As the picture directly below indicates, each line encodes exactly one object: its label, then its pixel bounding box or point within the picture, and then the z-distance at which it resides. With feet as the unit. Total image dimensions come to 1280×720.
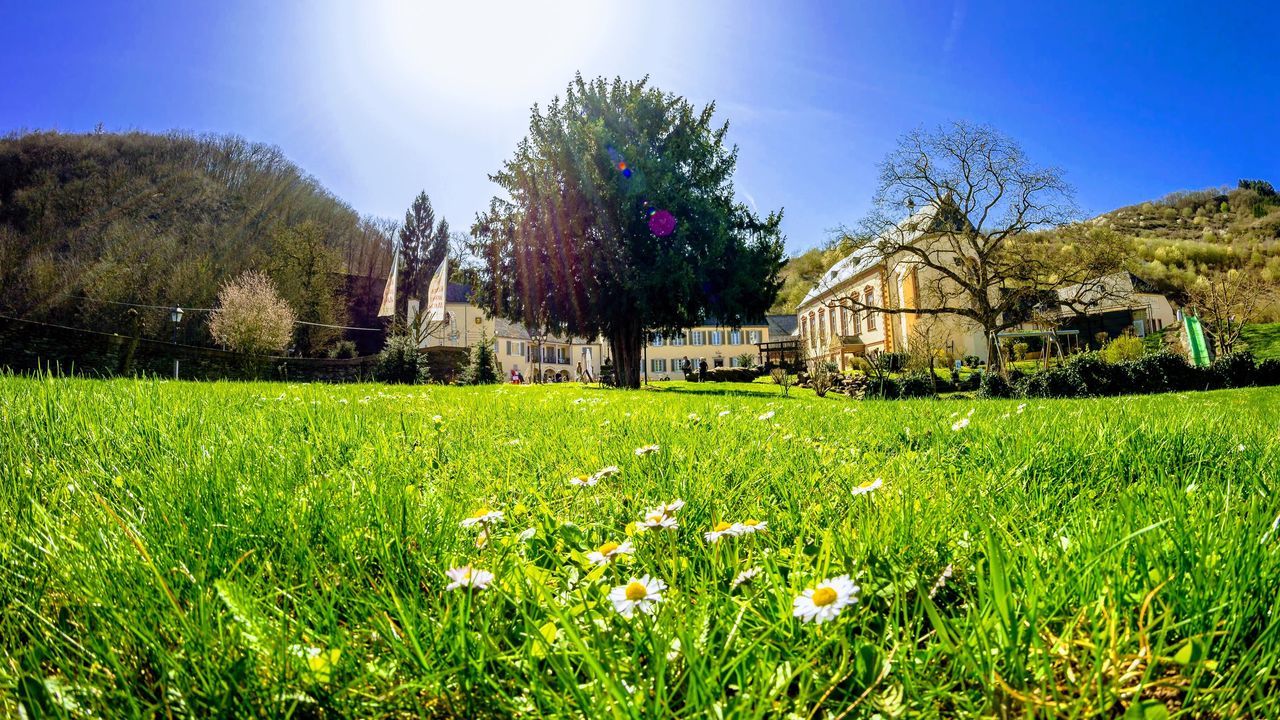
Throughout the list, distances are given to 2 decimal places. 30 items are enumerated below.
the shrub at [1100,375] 49.44
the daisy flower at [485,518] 4.14
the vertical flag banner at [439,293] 101.35
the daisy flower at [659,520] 3.92
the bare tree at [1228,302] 73.20
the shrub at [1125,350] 75.36
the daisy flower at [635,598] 2.95
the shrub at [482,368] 98.32
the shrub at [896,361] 87.66
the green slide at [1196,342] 54.36
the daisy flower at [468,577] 3.16
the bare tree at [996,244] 81.46
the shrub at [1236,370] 50.26
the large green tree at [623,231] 65.31
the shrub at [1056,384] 49.47
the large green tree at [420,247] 216.54
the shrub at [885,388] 54.65
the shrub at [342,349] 167.73
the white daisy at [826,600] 2.67
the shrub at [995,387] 52.44
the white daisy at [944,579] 3.49
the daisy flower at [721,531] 3.72
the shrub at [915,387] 53.98
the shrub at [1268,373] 50.01
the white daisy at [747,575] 3.52
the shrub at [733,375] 124.57
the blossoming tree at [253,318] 104.62
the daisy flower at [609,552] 3.69
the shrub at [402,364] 99.50
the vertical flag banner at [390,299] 110.72
